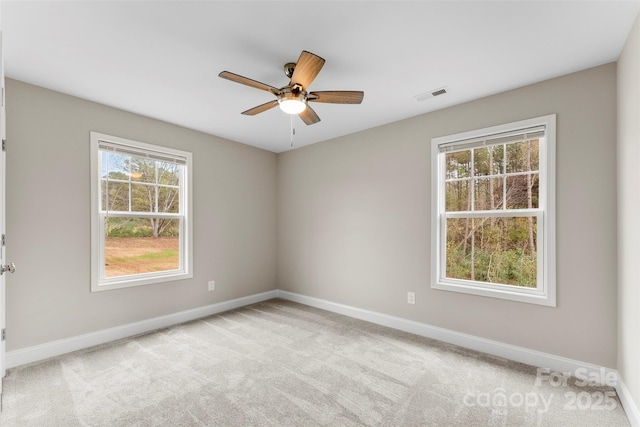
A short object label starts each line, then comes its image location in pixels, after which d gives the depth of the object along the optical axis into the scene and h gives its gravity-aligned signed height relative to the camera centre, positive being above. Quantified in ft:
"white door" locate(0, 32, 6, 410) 5.39 -0.47
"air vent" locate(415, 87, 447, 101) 8.86 +3.73
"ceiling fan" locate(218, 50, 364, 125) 6.29 +2.96
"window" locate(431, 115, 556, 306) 8.41 +0.05
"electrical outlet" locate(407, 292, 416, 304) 10.85 -3.15
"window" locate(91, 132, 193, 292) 9.91 +0.00
